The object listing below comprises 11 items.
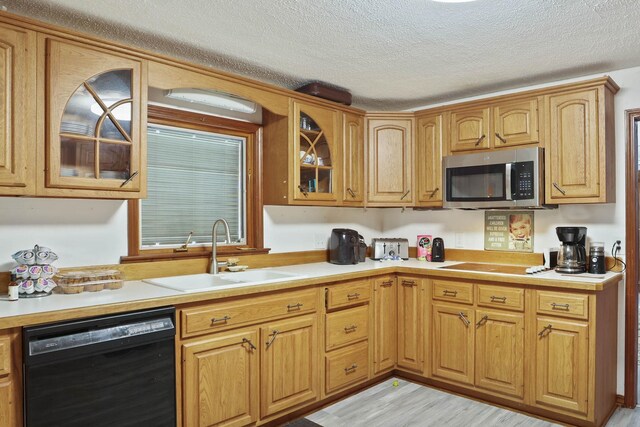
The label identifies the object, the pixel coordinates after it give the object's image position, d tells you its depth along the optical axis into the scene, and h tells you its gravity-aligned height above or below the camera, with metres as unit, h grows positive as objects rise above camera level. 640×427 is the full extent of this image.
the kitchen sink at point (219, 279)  2.59 -0.40
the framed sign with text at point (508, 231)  3.38 -0.13
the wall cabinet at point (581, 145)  2.83 +0.44
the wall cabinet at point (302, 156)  3.13 +0.41
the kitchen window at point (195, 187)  2.81 +0.18
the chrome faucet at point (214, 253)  2.89 -0.26
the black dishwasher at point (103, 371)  1.76 -0.67
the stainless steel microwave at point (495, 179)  3.04 +0.25
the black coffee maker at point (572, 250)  2.90 -0.24
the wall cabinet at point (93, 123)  2.07 +0.44
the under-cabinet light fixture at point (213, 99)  2.74 +0.73
